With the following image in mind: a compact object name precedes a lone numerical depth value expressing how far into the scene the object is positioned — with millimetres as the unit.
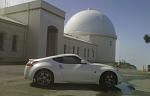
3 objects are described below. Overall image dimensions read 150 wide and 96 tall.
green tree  15624
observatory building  16742
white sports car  5523
